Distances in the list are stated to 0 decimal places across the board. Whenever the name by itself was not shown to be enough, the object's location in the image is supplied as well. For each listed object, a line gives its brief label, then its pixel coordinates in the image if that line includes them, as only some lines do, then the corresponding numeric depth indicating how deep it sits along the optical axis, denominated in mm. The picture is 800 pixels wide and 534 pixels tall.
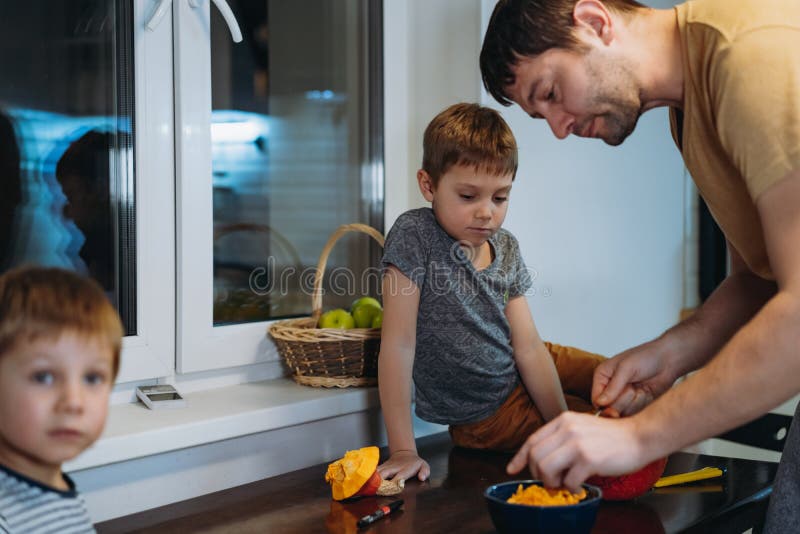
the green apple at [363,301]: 1809
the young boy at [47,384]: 796
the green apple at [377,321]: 1749
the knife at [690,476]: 1377
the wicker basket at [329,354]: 1644
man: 926
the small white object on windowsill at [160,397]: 1474
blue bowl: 1028
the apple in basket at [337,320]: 1708
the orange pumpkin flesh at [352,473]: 1289
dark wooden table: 1197
